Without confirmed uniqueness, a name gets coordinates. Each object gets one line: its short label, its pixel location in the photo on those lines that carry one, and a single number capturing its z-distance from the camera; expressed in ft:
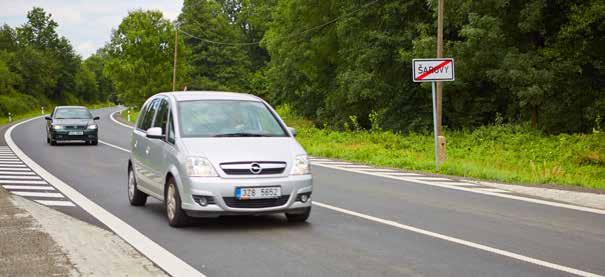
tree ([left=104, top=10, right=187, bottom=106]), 258.78
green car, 93.86
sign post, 59.88
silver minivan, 28.58
